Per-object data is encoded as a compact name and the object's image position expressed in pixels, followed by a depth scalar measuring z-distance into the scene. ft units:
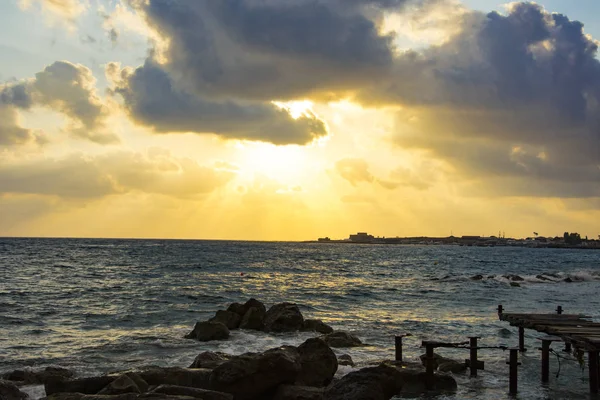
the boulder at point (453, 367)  65.87
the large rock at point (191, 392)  44.60
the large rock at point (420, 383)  56.44
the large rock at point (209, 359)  57.82
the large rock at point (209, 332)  85.30
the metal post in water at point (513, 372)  57.41
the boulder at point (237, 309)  100.32
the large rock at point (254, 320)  95.20
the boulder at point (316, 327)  94.02
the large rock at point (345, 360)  67.51
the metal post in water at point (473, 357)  64.54
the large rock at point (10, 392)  49.75
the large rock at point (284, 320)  93.86
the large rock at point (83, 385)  47.60
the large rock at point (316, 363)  55.72
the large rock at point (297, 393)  48.21
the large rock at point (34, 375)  58.49
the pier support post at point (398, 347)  67.87
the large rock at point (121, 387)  44.65
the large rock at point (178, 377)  51.08
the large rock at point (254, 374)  48.83
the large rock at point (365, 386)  44.19
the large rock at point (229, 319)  95.55
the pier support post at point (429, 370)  56.95
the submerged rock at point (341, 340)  80.74
